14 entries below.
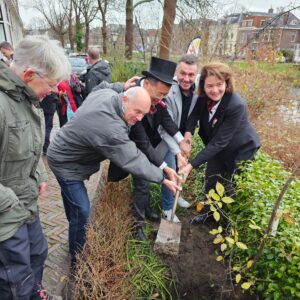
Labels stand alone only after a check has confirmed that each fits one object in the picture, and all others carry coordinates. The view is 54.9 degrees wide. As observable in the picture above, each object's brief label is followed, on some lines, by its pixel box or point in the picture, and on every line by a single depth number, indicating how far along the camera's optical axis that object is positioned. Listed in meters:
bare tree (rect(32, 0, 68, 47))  42.60
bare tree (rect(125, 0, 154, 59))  15.28
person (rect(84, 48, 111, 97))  5.66
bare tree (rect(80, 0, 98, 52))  29.83
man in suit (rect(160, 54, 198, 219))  2.97
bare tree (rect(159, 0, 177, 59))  9.17
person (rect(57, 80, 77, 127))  5.42
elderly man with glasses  1.56
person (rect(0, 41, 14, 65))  5.81
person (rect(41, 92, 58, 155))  4.96
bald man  2.06
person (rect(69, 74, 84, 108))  5.62
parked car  16.90
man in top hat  2.55
